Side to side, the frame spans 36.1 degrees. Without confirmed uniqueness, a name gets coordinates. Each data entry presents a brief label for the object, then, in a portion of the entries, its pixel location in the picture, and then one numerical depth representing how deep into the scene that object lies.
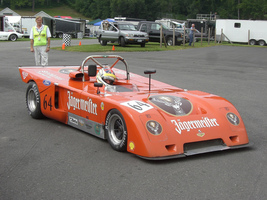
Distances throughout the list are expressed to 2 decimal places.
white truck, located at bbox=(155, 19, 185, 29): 52.12
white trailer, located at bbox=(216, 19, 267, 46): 42.06
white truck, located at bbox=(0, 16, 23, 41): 38.16
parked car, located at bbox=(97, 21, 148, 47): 26.94
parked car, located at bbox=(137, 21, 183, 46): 31.58
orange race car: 5.23
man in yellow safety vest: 11.38
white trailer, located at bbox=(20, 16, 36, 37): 52.74
